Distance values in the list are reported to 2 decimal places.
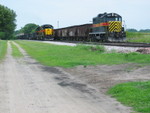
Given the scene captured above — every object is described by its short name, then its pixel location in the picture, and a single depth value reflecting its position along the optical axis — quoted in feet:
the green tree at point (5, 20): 347.56
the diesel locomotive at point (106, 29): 131.13
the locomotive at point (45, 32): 230.85
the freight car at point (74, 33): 169.89
